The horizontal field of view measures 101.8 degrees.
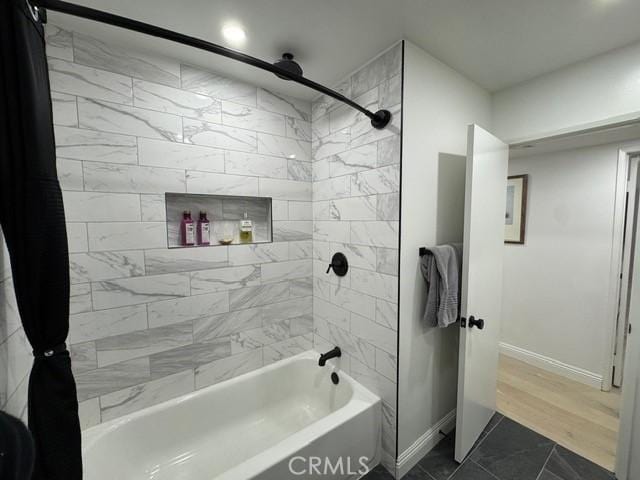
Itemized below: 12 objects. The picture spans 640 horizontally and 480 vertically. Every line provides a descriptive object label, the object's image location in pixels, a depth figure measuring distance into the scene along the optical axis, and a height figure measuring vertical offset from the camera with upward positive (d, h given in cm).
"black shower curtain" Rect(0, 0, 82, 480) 60 -2
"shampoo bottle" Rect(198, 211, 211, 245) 165 -5
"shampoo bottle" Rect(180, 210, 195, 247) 159 -5
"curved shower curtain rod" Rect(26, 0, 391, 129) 67 +59
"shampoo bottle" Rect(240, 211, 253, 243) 180 -5
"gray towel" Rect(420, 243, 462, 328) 146 -35
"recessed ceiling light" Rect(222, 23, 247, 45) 123 +93
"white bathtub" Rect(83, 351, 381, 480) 127 -122
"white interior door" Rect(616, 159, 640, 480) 136 -94
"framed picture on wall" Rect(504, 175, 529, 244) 262 +15
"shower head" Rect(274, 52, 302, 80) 142 +87
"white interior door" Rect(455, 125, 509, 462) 148 -34
